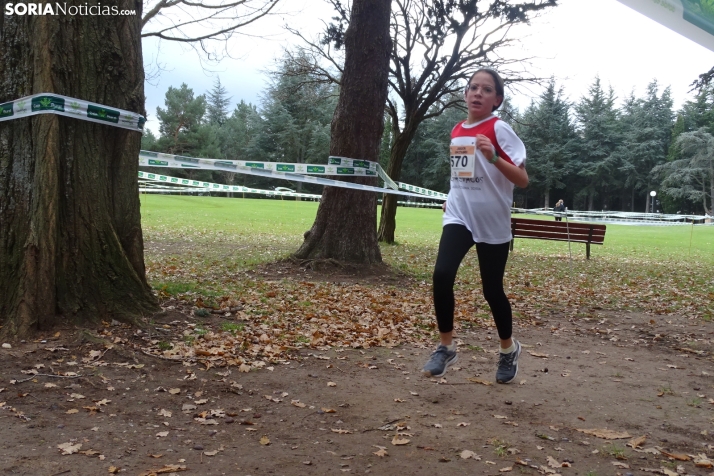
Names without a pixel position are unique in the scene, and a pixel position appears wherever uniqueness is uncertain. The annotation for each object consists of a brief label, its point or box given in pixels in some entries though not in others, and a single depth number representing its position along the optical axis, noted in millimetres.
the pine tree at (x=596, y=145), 66875
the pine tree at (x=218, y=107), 82750
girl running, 4039
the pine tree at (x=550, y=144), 66188
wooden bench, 15438
